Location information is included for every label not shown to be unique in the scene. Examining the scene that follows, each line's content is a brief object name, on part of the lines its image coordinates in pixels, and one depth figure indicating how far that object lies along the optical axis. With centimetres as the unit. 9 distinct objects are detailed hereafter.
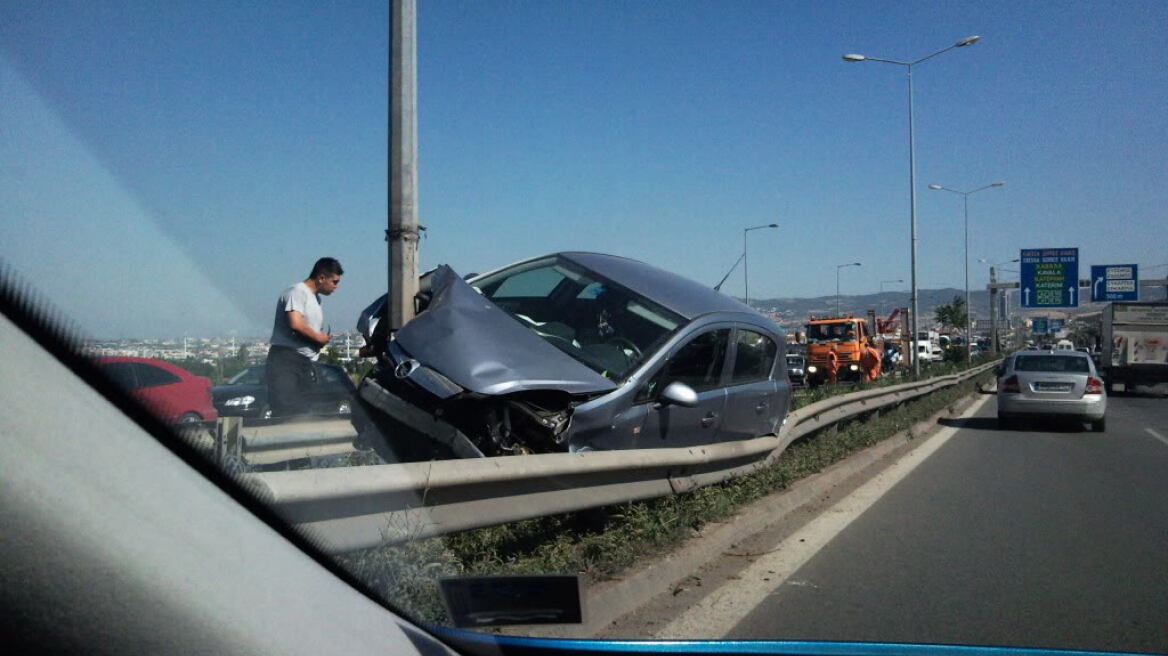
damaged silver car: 522
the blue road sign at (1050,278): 4431
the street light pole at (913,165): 2486
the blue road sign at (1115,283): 4857
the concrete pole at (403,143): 594
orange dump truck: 3503
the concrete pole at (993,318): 5426
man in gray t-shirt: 496
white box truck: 3156
